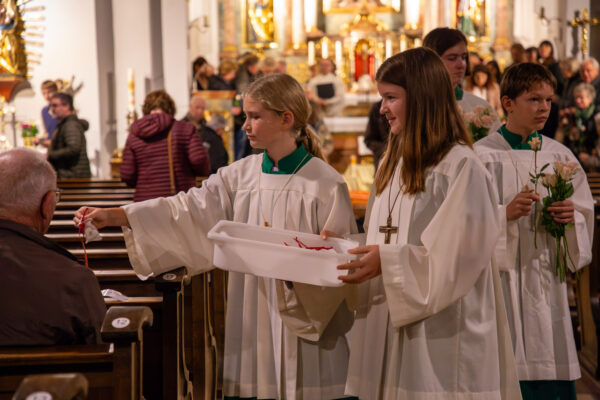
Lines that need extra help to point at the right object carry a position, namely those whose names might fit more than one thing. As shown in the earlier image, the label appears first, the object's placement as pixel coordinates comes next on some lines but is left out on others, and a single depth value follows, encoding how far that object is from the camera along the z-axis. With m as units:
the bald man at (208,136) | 7.32
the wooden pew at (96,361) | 1.97
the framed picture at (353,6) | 18.08
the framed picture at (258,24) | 17.72
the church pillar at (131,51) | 12.70
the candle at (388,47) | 17.08
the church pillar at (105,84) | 12.42
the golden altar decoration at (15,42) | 11.52
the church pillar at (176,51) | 13.12
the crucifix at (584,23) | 14.35
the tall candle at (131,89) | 11.69
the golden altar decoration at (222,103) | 12.79
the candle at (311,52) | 17.66
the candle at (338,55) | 17.12
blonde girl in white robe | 2.80
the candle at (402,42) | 17.27
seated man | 2.20
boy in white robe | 3.24
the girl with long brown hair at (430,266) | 2.34
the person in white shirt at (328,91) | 13.27
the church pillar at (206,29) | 17.52
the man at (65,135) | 7.98
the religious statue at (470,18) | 17.33
